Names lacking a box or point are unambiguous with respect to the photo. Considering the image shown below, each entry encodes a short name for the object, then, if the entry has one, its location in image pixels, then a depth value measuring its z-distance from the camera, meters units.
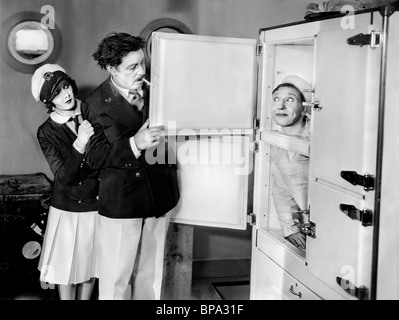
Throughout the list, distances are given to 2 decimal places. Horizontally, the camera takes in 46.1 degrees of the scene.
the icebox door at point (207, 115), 1.86
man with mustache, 1.87
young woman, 1.86
